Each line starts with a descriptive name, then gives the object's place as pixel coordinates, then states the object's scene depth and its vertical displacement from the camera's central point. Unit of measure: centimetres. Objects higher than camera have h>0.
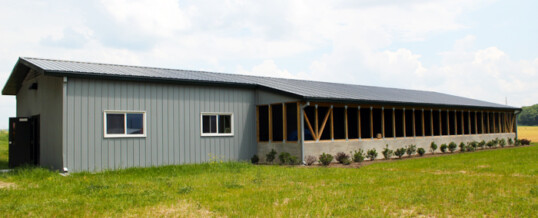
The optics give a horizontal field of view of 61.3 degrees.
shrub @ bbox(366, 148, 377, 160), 1836 -120
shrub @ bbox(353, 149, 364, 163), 1738 -124
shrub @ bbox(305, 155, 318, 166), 1606 -123
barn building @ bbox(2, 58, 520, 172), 1390 +43
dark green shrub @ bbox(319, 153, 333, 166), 1598 -120
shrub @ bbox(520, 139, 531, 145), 2953 -132
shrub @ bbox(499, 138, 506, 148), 2742 -120
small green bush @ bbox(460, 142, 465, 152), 2380 -127
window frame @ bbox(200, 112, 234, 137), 1642 +18
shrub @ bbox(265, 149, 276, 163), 1698 -113
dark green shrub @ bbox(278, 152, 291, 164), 1623 -112
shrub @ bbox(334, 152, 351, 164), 1669 -121
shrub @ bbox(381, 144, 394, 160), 1892 -121
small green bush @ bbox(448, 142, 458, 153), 2283 -117
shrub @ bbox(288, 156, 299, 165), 1595 -121
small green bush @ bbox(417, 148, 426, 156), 2058 -125
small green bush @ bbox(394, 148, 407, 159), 1923 -120
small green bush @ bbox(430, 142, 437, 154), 2200 -110
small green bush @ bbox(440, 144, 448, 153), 2245 -119
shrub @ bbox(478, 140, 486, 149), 2553 -121
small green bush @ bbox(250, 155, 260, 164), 1745 -126
